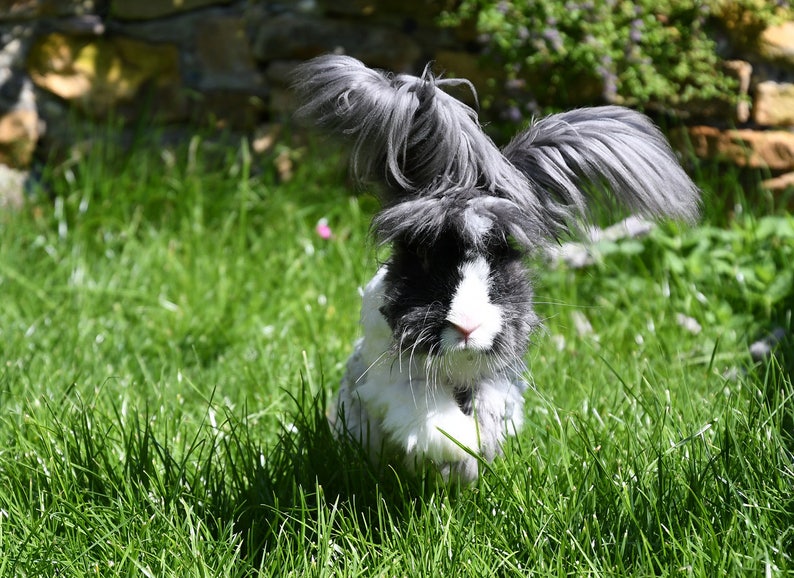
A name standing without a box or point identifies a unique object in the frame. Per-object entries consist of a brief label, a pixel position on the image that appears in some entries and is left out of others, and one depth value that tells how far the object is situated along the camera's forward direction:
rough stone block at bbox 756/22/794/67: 3.49
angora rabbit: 1.59
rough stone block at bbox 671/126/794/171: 3.50
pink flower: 3.42
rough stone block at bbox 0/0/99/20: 3.77
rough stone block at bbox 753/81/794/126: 3.52
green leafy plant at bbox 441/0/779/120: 3.46
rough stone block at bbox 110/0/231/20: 3.92
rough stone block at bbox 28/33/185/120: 3.88
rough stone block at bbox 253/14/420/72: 3.85
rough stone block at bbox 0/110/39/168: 3.83
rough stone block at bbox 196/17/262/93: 3.96
